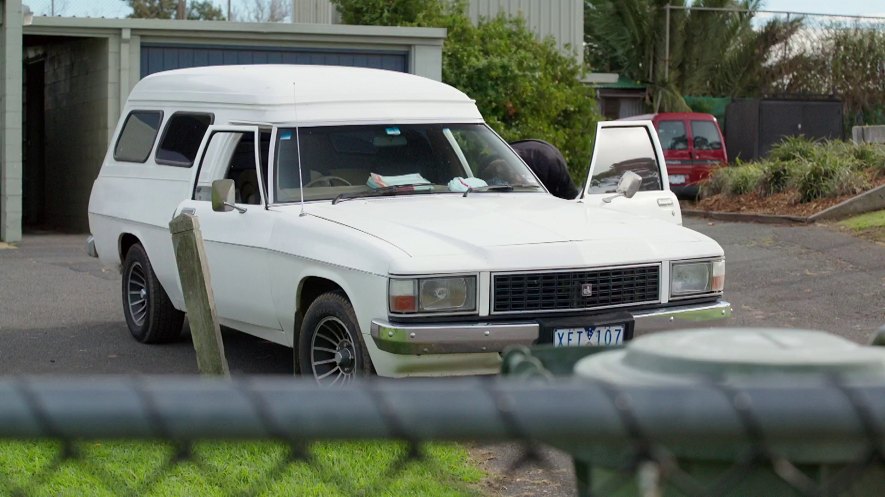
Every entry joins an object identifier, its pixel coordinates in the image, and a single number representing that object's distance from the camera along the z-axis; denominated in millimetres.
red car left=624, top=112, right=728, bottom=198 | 23000
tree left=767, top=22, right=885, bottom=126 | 36594
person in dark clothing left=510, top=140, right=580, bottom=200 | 9039
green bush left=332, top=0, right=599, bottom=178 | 18750
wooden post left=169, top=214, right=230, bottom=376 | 6531
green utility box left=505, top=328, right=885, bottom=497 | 1529
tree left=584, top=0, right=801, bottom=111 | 38219
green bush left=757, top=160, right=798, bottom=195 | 18406
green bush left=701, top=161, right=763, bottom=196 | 19031
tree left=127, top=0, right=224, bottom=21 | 59281
